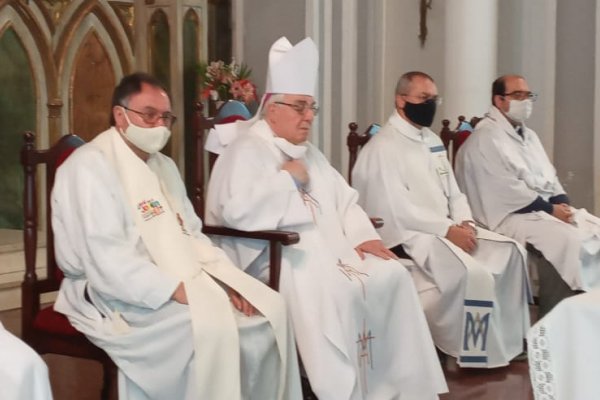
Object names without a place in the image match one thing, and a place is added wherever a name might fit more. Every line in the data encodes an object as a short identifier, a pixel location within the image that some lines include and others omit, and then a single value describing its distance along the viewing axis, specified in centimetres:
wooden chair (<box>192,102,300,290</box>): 609
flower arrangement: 983
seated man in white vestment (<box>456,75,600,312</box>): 831
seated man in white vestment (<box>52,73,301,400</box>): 526
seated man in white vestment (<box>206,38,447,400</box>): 621
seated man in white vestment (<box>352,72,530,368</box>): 762
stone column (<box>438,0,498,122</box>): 1072
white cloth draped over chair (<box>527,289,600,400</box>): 380
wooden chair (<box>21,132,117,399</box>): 551
